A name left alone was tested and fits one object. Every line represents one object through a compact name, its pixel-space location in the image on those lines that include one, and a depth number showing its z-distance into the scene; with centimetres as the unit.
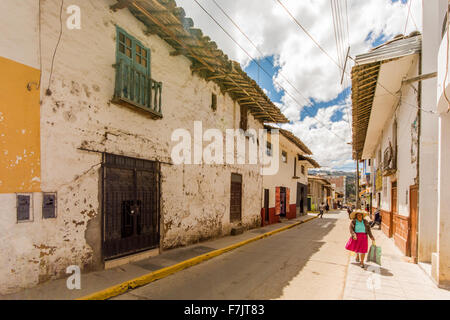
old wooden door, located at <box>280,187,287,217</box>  1952
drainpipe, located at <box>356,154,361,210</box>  2489
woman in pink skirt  701
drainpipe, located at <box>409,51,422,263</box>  693
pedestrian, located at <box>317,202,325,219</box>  2511
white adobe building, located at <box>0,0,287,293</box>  447
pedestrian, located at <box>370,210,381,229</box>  1588
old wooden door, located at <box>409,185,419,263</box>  728
